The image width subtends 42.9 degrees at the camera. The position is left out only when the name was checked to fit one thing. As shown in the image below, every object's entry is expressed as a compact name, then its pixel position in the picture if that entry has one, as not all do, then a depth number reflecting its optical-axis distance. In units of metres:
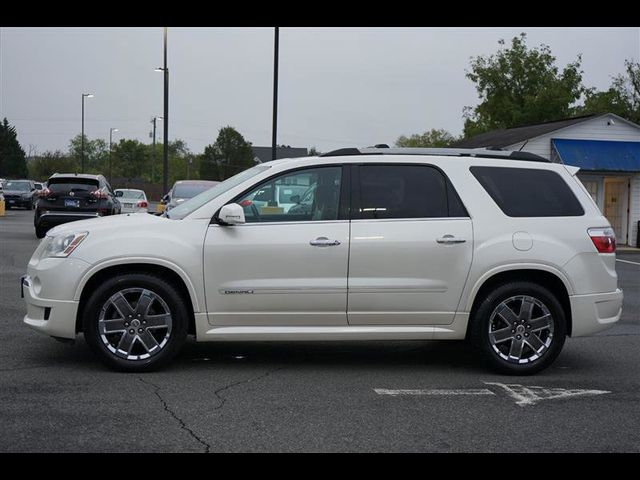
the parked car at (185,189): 19.66
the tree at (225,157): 86.56
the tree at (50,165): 95.50
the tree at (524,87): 47.94
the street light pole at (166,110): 34.34
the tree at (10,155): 92.94
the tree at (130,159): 125.88
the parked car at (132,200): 27.05
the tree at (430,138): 92.67
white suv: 6.59
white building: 28.42
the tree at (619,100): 52.58
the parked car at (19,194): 43.75
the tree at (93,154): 131.00
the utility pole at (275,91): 24.94
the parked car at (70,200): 19.30
